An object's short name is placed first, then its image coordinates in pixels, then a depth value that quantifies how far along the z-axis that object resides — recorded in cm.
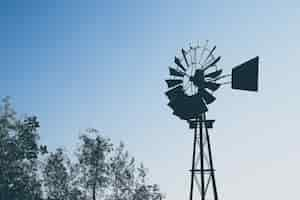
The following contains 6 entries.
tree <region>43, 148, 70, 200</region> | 5147
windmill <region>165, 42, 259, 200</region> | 2483
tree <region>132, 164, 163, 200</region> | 5131
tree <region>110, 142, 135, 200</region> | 5028
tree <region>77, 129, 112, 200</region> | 4941
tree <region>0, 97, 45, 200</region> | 4588
